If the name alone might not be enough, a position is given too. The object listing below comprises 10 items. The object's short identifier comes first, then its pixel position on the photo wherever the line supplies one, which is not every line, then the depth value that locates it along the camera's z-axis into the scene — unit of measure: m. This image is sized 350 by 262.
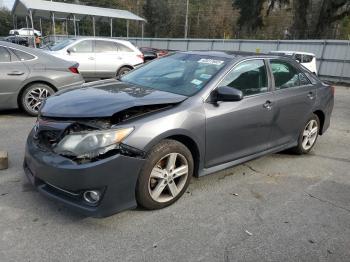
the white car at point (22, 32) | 43.11
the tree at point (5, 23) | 59.67
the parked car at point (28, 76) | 6.89
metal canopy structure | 27.49
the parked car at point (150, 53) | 18.06
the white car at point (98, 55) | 11.59
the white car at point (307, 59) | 16.16
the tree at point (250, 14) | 34.67
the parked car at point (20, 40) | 30.04
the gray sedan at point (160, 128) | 3.16
